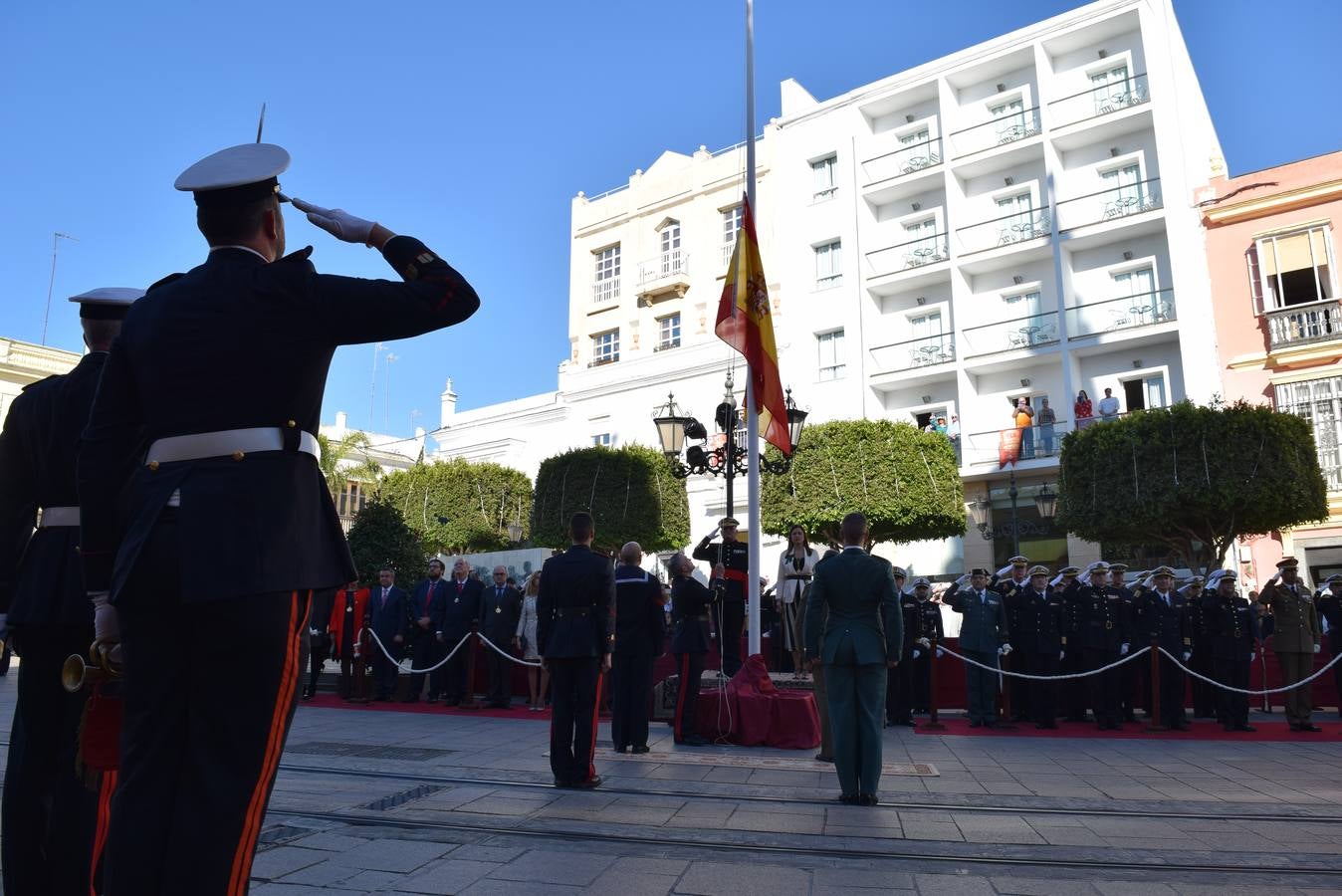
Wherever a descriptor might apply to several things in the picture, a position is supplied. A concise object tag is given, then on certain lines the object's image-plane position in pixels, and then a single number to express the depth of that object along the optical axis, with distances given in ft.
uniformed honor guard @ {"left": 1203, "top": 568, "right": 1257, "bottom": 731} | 37.73
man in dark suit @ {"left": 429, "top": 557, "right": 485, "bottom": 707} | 46.32
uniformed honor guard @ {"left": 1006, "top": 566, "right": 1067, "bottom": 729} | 39.65
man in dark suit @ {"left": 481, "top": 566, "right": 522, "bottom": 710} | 45.50
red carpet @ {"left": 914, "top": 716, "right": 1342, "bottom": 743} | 35.32
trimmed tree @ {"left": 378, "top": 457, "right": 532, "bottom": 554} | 111.65
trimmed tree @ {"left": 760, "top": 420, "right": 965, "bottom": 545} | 82.23
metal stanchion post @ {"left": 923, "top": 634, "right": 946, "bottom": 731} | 37.65
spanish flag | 32.68
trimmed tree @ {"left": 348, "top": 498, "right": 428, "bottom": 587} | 67.10
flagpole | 29.96
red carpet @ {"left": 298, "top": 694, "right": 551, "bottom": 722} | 41.60
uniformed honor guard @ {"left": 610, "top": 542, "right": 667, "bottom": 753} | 28.94
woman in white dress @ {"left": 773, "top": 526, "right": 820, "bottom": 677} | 41.91
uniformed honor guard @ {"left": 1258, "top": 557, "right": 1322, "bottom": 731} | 38.52
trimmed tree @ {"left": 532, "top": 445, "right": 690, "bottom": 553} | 93.50
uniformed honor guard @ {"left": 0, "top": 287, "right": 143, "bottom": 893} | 9.74
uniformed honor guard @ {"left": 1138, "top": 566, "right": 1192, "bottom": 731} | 38.63
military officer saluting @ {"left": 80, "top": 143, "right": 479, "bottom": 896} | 7.02
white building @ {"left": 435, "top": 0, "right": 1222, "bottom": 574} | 91.76
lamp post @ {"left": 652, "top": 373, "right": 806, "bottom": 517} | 42.22
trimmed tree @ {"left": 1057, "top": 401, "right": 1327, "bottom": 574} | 65.57
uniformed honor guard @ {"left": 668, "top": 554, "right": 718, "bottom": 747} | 30.55
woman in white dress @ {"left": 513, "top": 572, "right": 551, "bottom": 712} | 45.57
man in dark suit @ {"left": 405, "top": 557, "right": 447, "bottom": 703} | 47.96
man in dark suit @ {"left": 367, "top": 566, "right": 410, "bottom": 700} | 48.06
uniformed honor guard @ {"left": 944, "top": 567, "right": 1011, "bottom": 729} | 39.09
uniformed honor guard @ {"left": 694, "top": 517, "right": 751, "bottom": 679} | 35.40
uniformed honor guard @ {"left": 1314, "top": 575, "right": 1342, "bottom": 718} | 41.14
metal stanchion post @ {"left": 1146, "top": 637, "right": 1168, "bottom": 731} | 37.90
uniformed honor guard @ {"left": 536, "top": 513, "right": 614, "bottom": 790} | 22.26
